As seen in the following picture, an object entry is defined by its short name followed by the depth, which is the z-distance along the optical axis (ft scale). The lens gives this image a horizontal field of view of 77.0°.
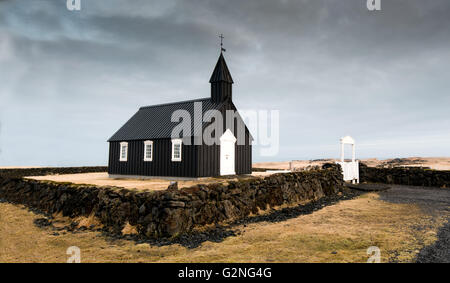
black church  64.90
